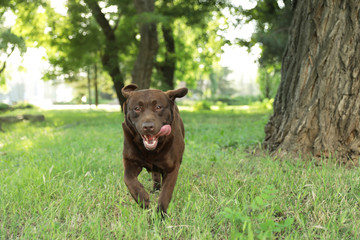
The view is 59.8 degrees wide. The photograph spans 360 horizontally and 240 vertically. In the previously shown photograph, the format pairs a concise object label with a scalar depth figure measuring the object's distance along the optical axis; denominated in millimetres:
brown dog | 2854
